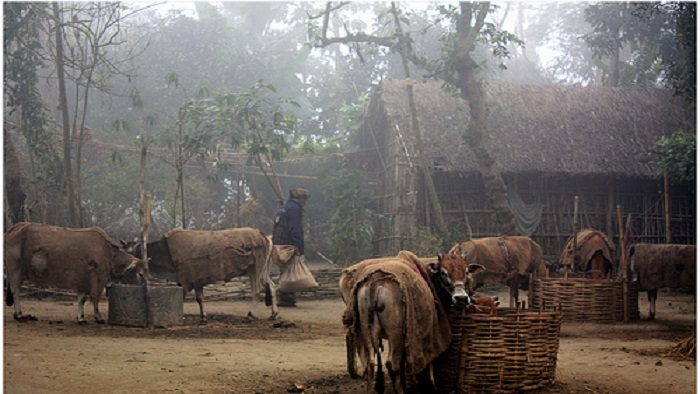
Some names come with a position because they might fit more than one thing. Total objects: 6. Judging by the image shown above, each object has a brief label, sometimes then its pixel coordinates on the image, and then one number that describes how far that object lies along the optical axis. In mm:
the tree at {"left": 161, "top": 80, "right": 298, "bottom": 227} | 14469
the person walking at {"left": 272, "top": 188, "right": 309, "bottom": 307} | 12359
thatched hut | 18391
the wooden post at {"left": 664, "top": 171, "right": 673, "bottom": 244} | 14975
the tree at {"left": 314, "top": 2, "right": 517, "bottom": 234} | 16609
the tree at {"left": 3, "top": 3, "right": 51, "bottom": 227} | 12719
